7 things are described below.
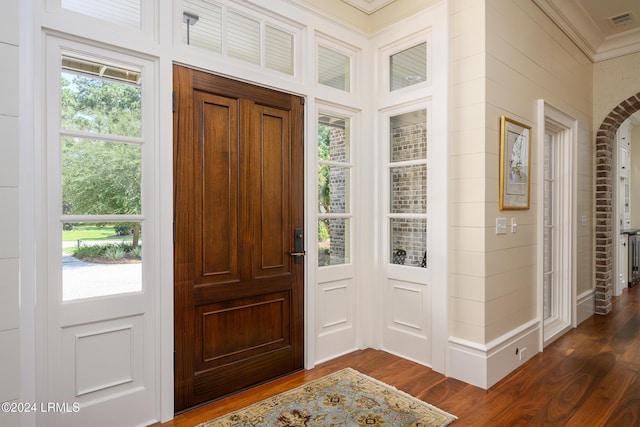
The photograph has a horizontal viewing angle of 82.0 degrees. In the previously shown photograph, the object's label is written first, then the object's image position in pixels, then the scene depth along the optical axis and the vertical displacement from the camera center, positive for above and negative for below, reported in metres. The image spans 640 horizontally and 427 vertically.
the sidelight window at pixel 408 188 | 3.10 +0.19
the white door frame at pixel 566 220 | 3.97 -0.10
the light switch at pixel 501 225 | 2.82 -0.12
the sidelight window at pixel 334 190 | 3.14 +0.19
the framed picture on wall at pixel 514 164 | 2.85 +0.38
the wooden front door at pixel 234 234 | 2.34 -0.16
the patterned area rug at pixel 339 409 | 2.20 -1.26
